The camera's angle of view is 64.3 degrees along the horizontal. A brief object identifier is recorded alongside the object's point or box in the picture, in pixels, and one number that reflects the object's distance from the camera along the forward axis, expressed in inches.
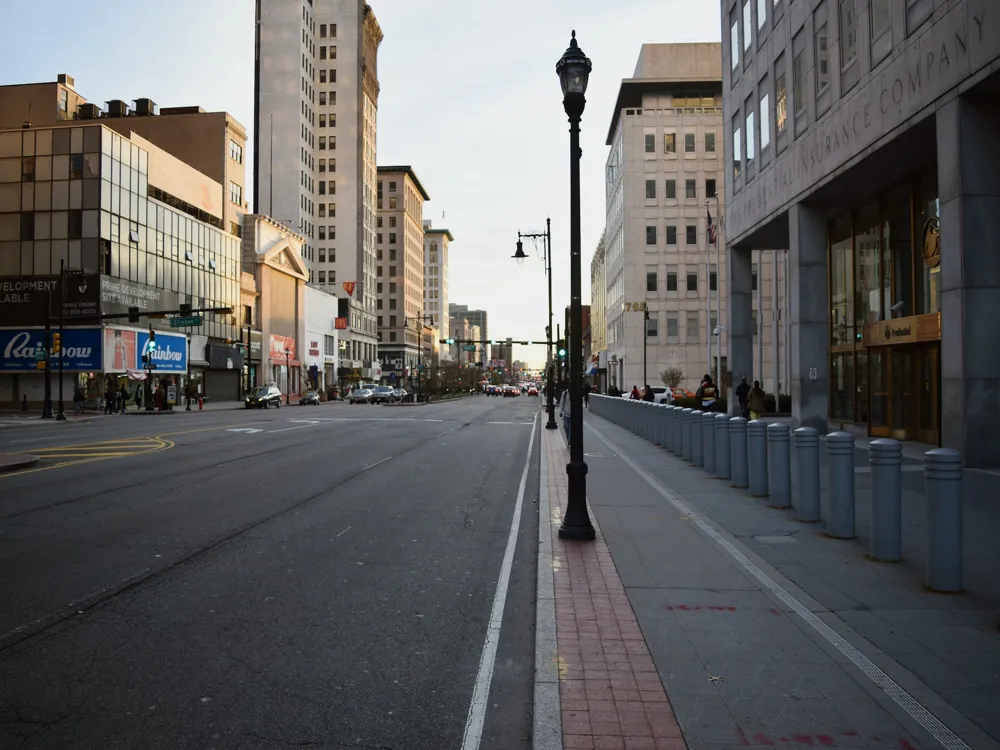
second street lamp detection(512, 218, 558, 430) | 1388.5
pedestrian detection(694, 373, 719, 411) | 1049.8
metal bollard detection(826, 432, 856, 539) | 332.8
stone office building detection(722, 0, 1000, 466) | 585.9
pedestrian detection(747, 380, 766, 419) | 925.8
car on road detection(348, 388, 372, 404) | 3112.7
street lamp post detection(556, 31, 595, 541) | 353.4
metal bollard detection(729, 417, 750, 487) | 513.7
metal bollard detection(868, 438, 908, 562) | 288.0
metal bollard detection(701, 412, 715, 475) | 598.5
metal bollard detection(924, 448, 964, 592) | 253.9
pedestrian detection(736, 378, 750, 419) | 1129.2
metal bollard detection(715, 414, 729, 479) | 561.0
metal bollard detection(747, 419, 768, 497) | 467.8
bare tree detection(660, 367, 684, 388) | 2491.4
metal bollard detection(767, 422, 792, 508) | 416.5
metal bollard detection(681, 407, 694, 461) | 688.4
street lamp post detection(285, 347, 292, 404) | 3410.4
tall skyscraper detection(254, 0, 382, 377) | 4156.0
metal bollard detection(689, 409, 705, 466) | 646.5
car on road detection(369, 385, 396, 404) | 3127.5
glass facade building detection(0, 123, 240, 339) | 2054.6
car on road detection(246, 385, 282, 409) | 2319.1
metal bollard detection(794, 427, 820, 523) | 368.2
